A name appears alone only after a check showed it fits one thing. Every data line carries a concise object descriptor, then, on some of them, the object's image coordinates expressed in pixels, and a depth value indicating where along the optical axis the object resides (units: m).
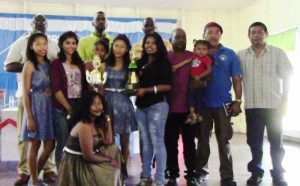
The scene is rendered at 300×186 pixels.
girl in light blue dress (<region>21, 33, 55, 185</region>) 3.14
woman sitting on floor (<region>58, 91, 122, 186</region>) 2.71
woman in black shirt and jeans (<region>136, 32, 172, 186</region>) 3.13
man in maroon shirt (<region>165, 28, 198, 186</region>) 3.29
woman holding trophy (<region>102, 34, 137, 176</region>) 3.19
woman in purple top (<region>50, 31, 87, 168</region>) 3.08
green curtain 6.70
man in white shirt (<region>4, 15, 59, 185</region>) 3.64
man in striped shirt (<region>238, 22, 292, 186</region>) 3.43
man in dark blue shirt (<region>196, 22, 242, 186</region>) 3.30
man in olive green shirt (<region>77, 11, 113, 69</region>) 3.72
